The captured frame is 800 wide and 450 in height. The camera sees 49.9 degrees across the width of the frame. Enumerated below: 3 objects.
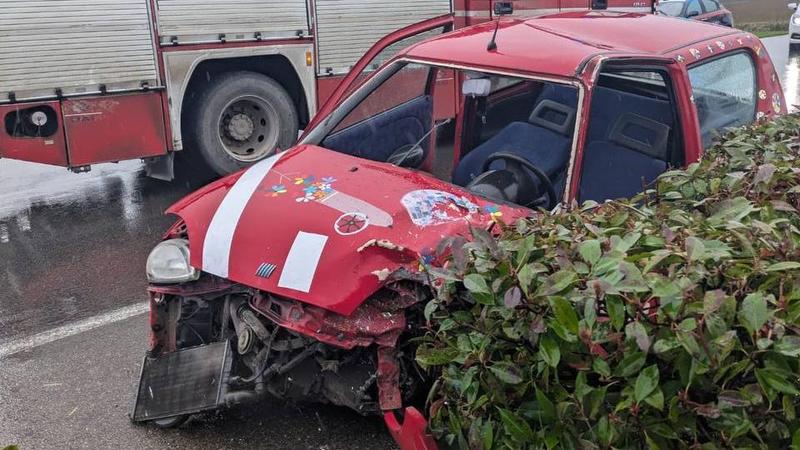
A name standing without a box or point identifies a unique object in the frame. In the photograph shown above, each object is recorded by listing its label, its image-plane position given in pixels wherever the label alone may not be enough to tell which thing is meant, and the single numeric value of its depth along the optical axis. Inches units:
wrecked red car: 128.2
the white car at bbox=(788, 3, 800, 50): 781.9
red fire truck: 282.0
